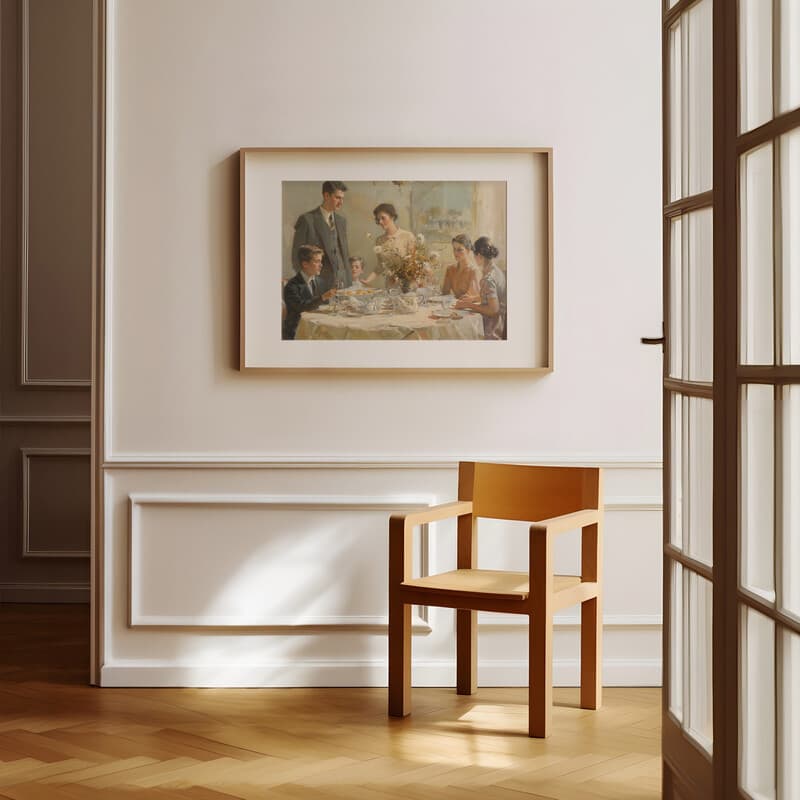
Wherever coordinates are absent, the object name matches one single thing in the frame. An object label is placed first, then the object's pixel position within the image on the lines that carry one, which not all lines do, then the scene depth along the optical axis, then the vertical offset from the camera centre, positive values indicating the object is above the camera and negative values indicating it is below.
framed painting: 3.63 +0.48
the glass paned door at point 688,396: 2.12 +0.01
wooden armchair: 3.05 -0.54
